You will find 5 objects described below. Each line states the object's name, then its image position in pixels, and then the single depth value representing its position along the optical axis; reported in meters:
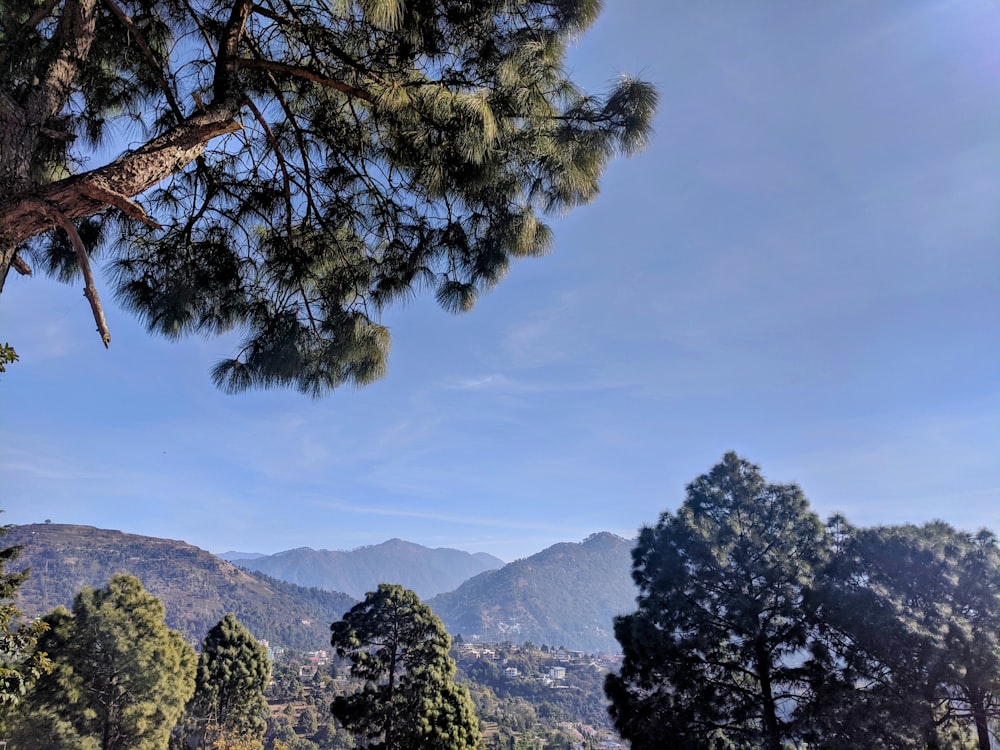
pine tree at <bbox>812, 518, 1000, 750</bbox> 8.23
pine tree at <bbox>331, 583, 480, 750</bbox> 14.28
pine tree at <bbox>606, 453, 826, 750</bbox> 9.12
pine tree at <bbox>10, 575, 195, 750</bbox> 12.25
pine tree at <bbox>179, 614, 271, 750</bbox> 21.07
